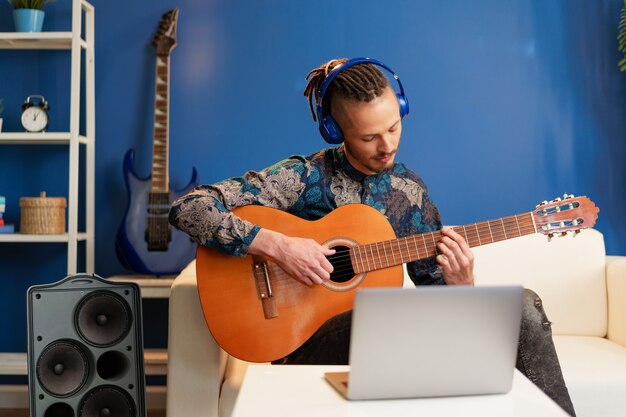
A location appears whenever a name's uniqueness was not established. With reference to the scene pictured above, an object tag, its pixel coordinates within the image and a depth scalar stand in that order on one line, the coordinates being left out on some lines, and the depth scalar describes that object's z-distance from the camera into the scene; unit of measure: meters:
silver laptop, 1.00
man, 1.62
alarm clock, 2.89
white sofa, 1.82
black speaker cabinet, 2.05
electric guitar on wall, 2.84
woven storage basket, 2.82
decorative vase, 2.88
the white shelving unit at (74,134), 2.80
